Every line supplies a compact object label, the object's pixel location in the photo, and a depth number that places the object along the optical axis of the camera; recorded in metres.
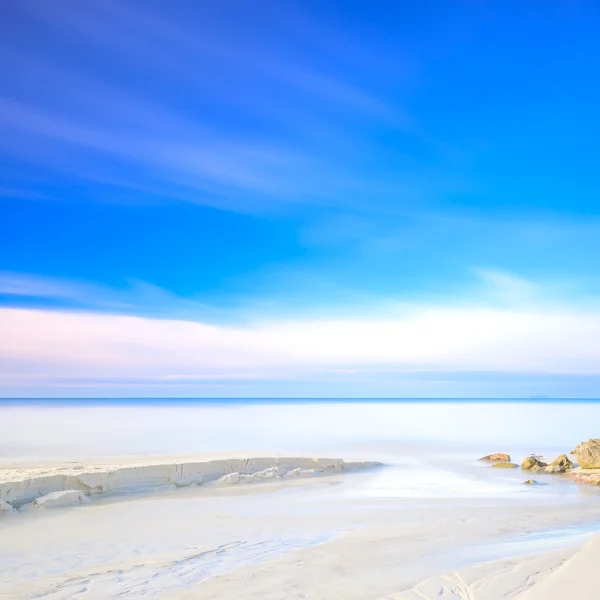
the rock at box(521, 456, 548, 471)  19.03
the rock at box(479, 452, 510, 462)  21.52
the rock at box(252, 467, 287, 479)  15.42
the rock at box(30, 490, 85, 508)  11.05
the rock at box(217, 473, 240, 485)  14.63
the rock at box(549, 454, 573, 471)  18.62
